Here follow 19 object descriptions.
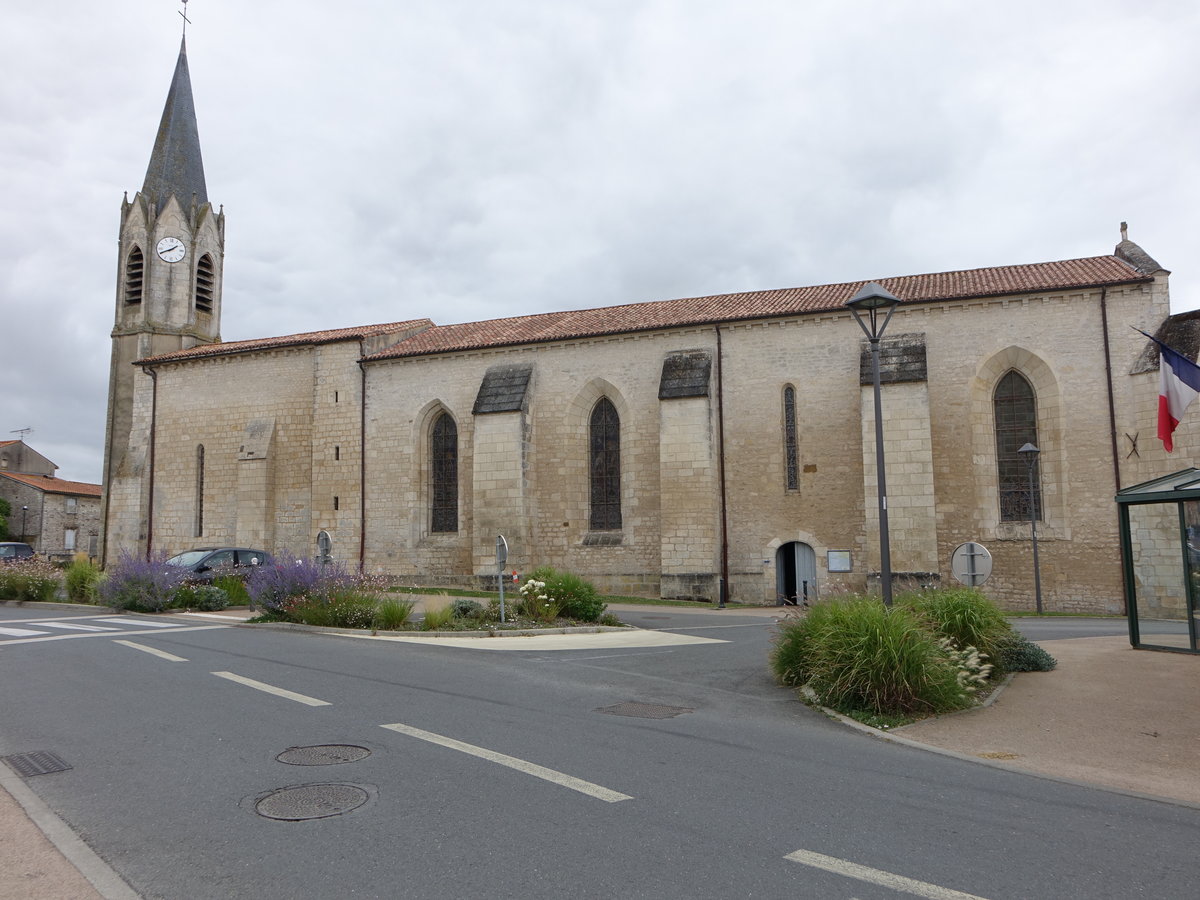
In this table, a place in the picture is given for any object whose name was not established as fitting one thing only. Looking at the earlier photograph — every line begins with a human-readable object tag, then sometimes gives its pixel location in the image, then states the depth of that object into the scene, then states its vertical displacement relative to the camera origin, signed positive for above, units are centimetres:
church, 2008 +317
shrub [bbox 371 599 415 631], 1409 -111
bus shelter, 1023 -31
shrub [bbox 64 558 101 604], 1944 -65
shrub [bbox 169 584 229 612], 1803 -97
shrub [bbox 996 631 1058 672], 953 -132
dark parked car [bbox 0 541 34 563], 2809 +23
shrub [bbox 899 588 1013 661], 930 -84
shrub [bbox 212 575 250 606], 1884 -83
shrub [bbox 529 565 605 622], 1544 -88
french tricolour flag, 1065 +205
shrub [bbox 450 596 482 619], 1502 -107
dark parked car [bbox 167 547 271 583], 2019 -19
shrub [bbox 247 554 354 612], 1484 -53
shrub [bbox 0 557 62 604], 2038 -64
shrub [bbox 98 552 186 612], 1755 -66
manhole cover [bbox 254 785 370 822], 455 -143
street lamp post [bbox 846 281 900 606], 987 +234
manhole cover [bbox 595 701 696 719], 756 -151
